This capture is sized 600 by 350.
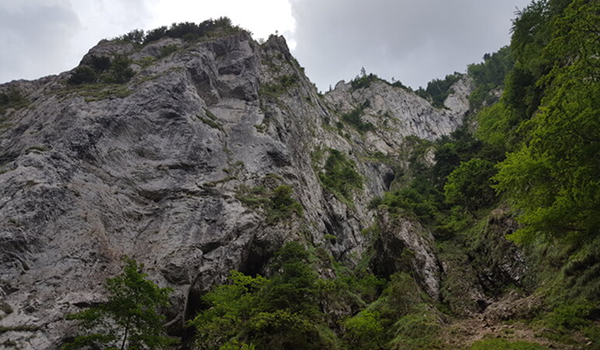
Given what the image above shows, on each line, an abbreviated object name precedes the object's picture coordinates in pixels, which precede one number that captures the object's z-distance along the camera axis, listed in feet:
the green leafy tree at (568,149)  28.35
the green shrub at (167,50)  140.46
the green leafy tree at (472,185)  81.56
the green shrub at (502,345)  31.37
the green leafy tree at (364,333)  46.42
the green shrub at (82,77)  120.16
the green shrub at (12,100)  111.45
